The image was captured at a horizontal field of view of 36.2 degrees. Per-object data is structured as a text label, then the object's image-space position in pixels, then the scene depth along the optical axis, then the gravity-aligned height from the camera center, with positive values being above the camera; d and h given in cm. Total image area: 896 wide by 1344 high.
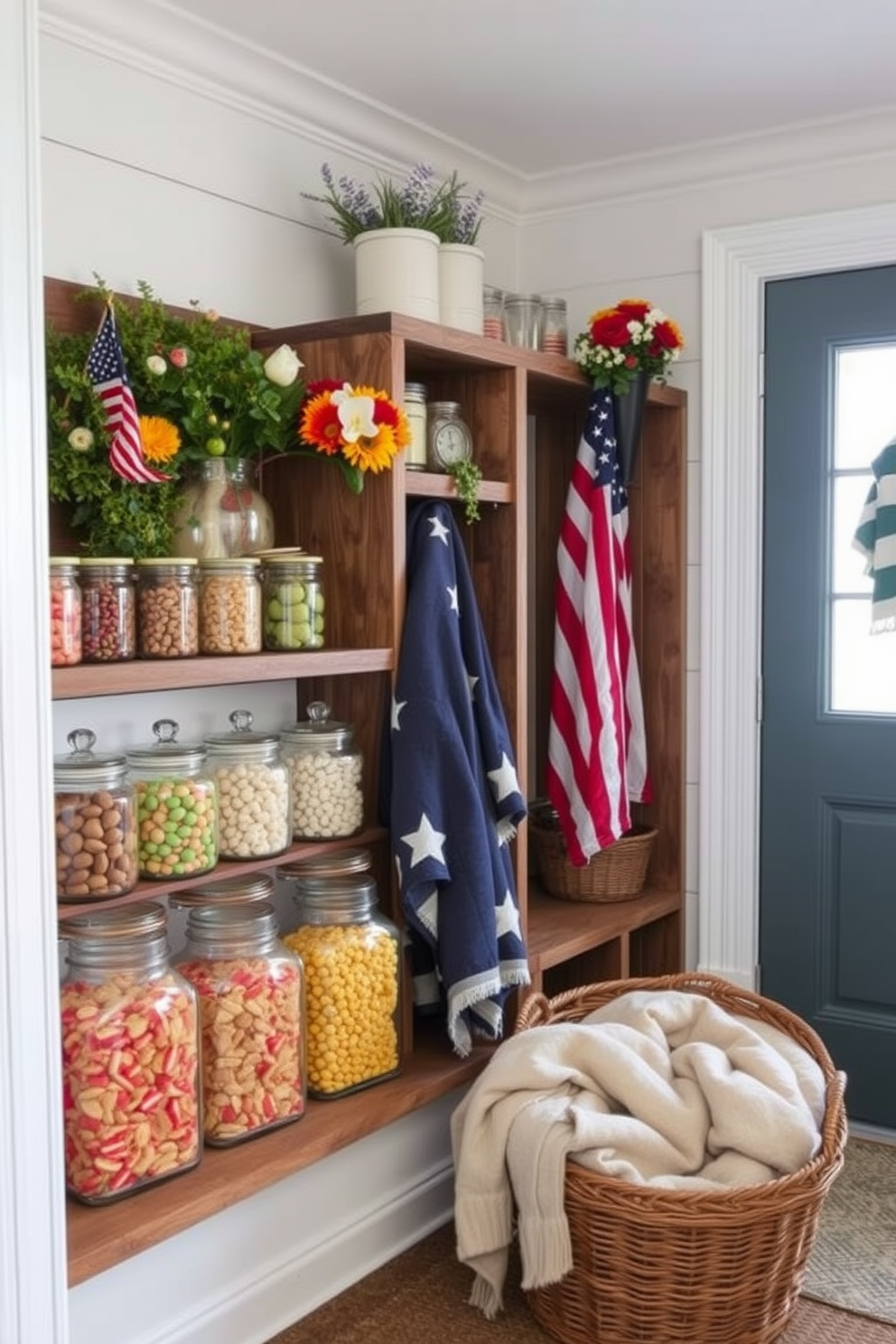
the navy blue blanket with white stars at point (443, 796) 258 -36
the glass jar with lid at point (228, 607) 237 +0
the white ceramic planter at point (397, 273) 281 +68
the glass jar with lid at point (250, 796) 243 -34
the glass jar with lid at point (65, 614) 206 -1
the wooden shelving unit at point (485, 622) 223 -4
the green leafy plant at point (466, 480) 274 +25
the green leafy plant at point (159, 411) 226 +34
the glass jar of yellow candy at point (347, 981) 251 -70
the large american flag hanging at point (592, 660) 323 -14
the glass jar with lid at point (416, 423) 270 +36
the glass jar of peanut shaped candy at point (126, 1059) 210 -70
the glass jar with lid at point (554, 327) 322 +65
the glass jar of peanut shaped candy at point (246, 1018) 232 -70
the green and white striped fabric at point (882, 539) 323 +15
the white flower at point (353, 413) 250 +35
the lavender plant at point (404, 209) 287 +84
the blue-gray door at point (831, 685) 331 -20
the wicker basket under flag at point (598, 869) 343 -67
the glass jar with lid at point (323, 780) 259 -33
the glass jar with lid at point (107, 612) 217 -1
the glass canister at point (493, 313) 310 +67
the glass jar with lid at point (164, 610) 226 -1
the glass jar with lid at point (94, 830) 214 -35
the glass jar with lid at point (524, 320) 320 +66
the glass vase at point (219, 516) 243 +16
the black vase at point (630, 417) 325 +44
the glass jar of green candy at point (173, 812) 228 -35
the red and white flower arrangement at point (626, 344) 319 +61
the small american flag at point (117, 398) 223 +34
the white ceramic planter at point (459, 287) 296 +69
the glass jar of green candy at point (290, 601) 251 +1
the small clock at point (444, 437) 278 +34
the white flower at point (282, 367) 250 +43
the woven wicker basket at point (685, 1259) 223 -109
